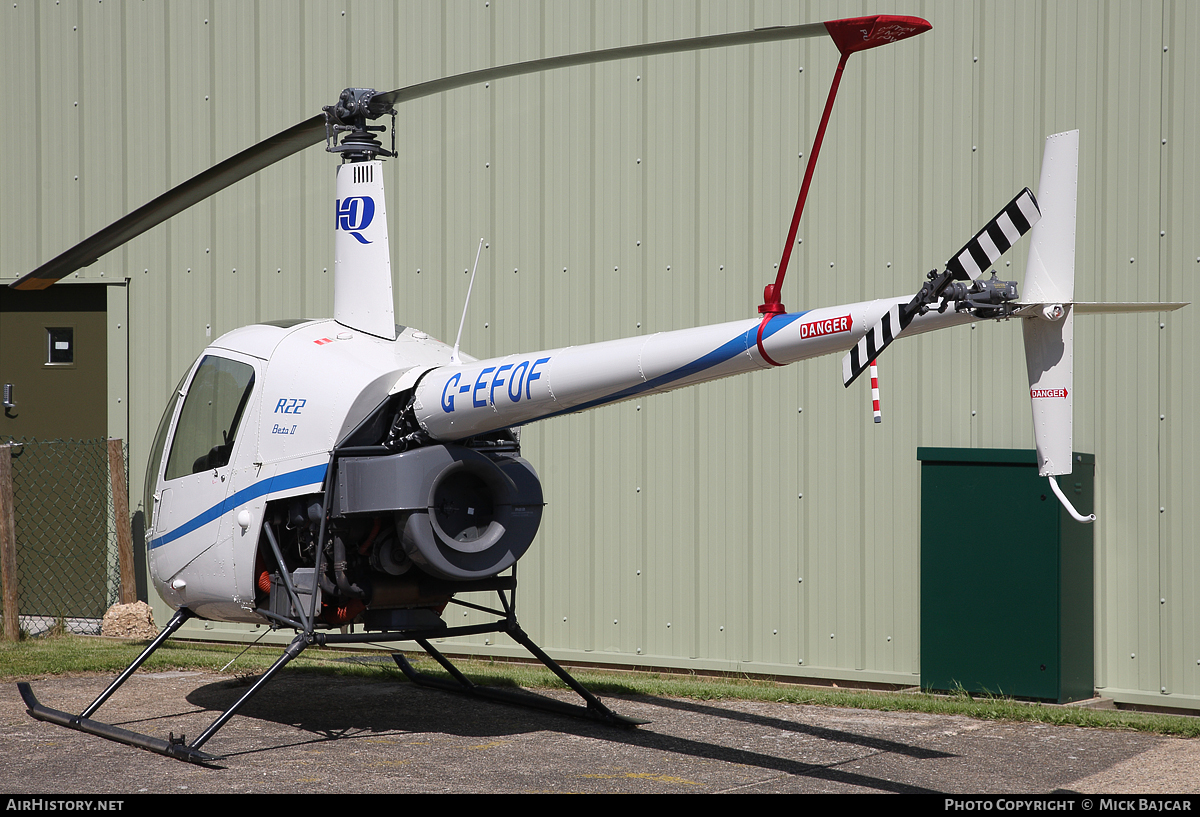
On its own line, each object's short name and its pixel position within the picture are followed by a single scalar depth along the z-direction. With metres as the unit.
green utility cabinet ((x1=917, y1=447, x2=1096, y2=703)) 14.91
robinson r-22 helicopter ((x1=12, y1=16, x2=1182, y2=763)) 11.61
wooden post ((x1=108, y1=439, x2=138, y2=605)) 20.72
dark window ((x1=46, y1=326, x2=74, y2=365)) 21.87
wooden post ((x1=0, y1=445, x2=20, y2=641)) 19.95
